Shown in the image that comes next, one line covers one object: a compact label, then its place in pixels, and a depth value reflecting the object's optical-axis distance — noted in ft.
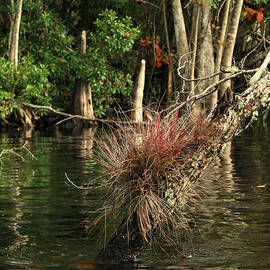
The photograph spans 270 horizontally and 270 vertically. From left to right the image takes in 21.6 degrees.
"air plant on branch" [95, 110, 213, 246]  22.45
